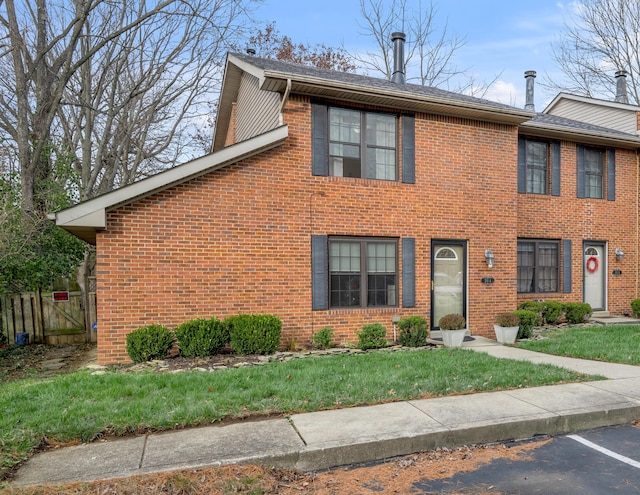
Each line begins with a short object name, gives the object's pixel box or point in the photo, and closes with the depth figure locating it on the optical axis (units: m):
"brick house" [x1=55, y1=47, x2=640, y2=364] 7.34
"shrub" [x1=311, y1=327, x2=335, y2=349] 8.16
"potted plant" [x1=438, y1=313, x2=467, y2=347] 8.26
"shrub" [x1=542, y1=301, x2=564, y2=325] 10.82
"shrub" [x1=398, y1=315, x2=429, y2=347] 8.41
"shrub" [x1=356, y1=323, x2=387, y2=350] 8.30
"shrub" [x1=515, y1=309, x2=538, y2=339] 9.31
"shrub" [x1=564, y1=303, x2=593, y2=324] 11.02
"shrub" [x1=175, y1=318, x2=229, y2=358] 7.12
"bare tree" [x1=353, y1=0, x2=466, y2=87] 21.94
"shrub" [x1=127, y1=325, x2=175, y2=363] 6.89
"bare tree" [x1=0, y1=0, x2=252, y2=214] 11.13
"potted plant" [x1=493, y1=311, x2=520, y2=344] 8.73
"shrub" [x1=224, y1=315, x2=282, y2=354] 7.34
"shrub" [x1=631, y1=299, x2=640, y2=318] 11.70
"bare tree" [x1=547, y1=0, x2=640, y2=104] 20.69
